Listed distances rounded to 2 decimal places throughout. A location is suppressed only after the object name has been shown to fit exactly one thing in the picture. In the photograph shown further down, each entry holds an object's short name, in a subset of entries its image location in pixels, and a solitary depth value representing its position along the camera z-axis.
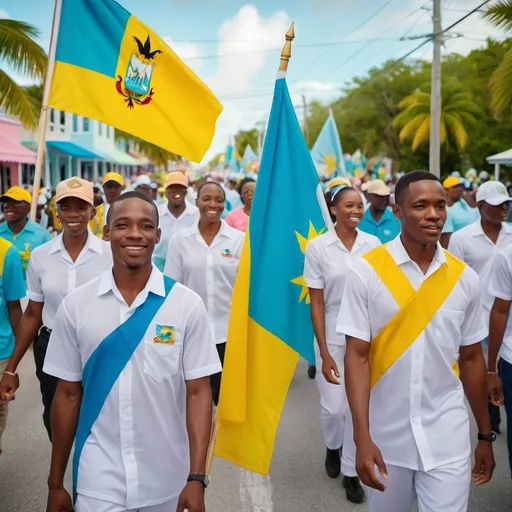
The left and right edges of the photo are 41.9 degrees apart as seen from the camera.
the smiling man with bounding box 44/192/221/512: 2.77
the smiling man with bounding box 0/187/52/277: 6.68
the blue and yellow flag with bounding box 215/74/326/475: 4.11
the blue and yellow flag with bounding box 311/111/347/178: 15.40
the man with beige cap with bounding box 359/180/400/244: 7.70
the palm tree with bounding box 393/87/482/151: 38.16
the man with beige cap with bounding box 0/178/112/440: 4.41
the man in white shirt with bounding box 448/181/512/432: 6.11
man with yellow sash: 3.08
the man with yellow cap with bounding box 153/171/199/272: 8.20
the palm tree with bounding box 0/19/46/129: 13.66
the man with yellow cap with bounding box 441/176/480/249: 8.96
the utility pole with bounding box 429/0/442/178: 19.27
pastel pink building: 25.59
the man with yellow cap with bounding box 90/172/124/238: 8.84
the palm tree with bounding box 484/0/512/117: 14.52
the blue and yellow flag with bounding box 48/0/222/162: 5.79
